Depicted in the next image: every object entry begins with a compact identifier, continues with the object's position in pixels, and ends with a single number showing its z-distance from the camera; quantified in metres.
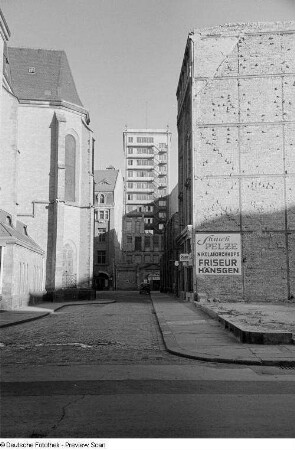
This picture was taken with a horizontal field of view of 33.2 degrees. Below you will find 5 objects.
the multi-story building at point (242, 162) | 28.91
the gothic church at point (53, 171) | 35.91
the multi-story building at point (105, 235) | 75.94
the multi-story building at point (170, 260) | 43.56
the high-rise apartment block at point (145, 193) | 84.73
